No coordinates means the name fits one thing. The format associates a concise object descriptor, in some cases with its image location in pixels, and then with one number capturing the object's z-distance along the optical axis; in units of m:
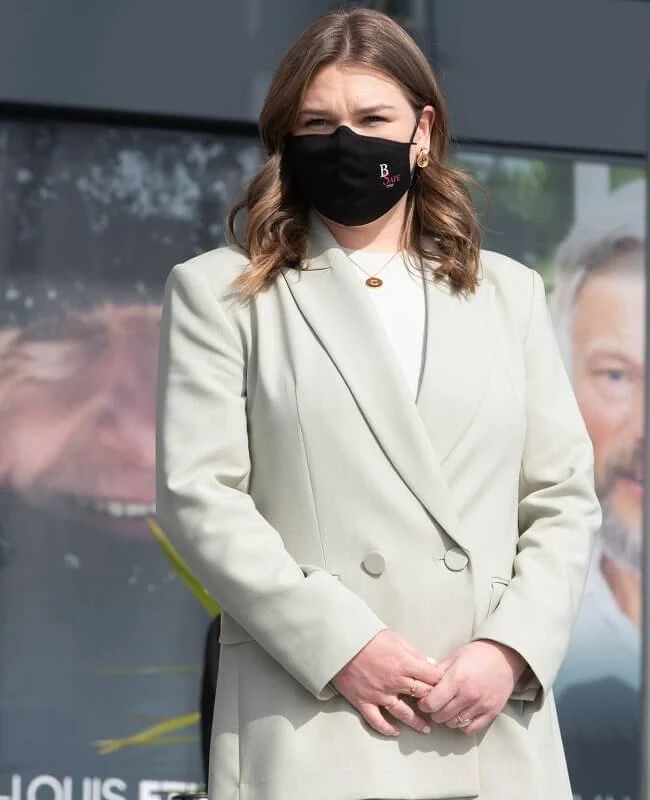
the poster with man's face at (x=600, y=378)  10.29
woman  4.34
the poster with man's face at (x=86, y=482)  9.67
